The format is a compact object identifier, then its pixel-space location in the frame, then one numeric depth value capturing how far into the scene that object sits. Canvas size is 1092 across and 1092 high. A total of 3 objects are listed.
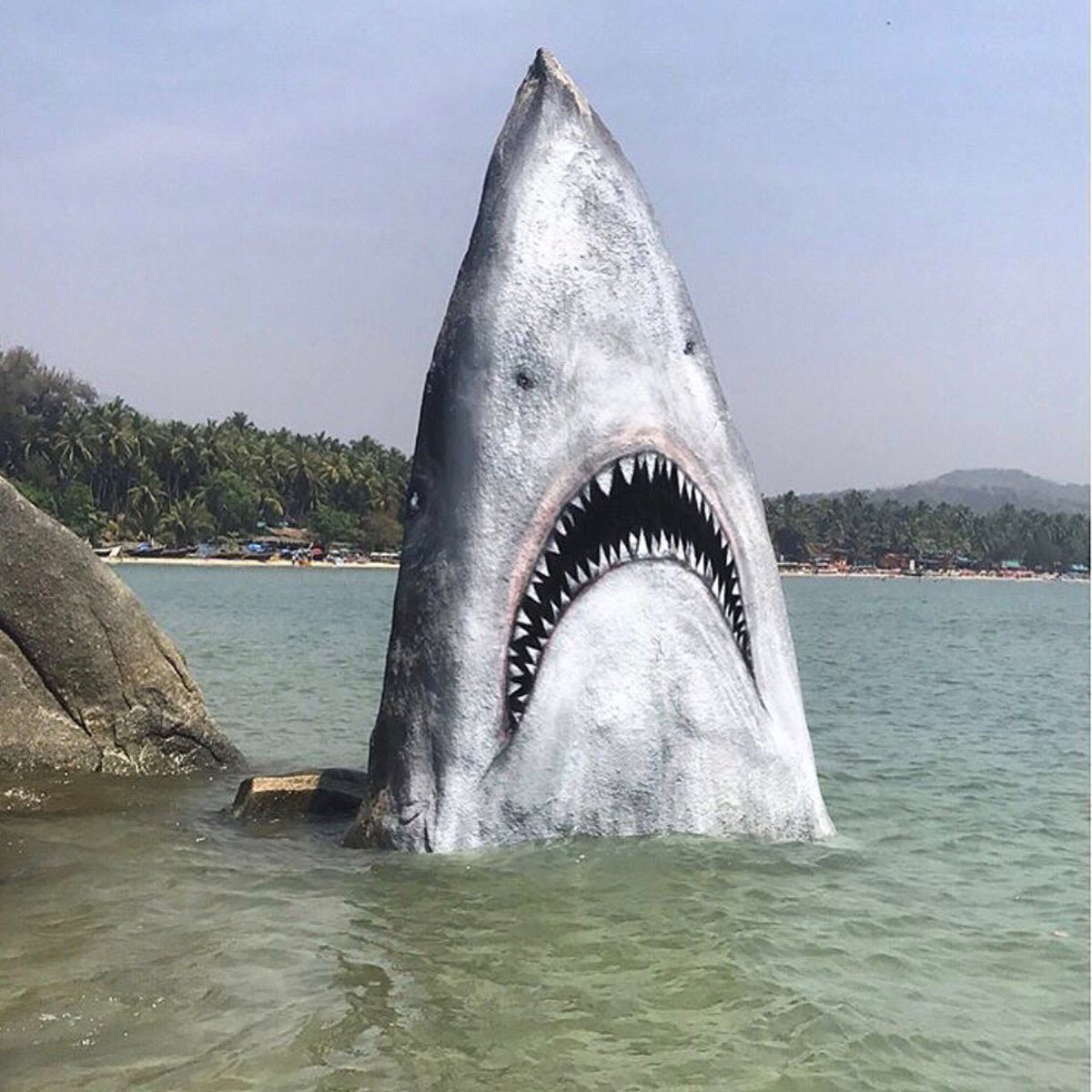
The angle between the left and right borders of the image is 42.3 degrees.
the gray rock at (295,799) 6.82
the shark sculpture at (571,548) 4.89
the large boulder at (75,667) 7.90
